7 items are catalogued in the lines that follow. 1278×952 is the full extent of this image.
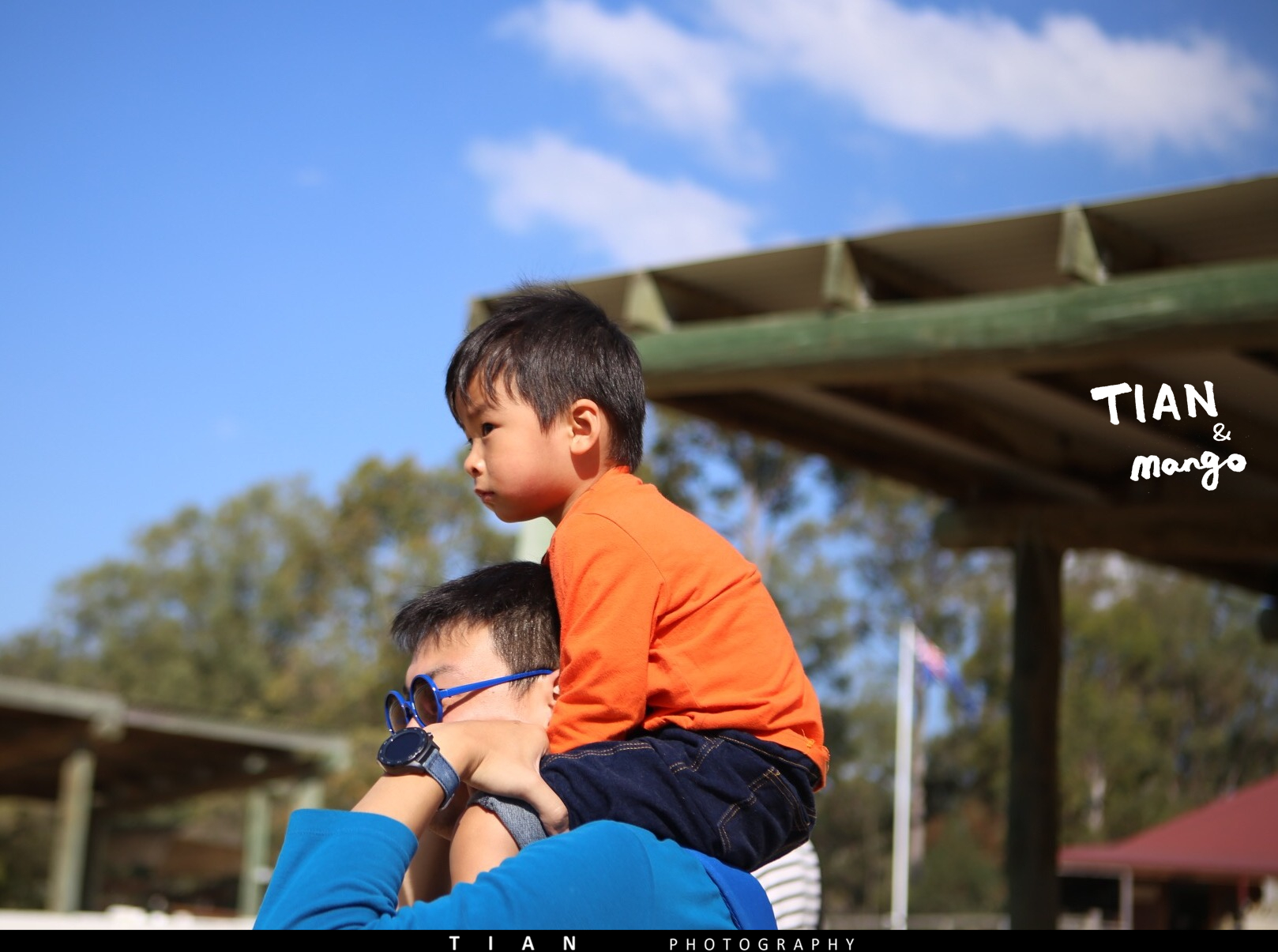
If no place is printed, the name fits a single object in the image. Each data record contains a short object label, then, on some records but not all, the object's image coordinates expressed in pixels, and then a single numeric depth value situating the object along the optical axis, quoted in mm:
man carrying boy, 1340
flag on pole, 22641
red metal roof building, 15859
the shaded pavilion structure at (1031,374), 4953
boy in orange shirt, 1589
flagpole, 27891
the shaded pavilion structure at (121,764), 13781
